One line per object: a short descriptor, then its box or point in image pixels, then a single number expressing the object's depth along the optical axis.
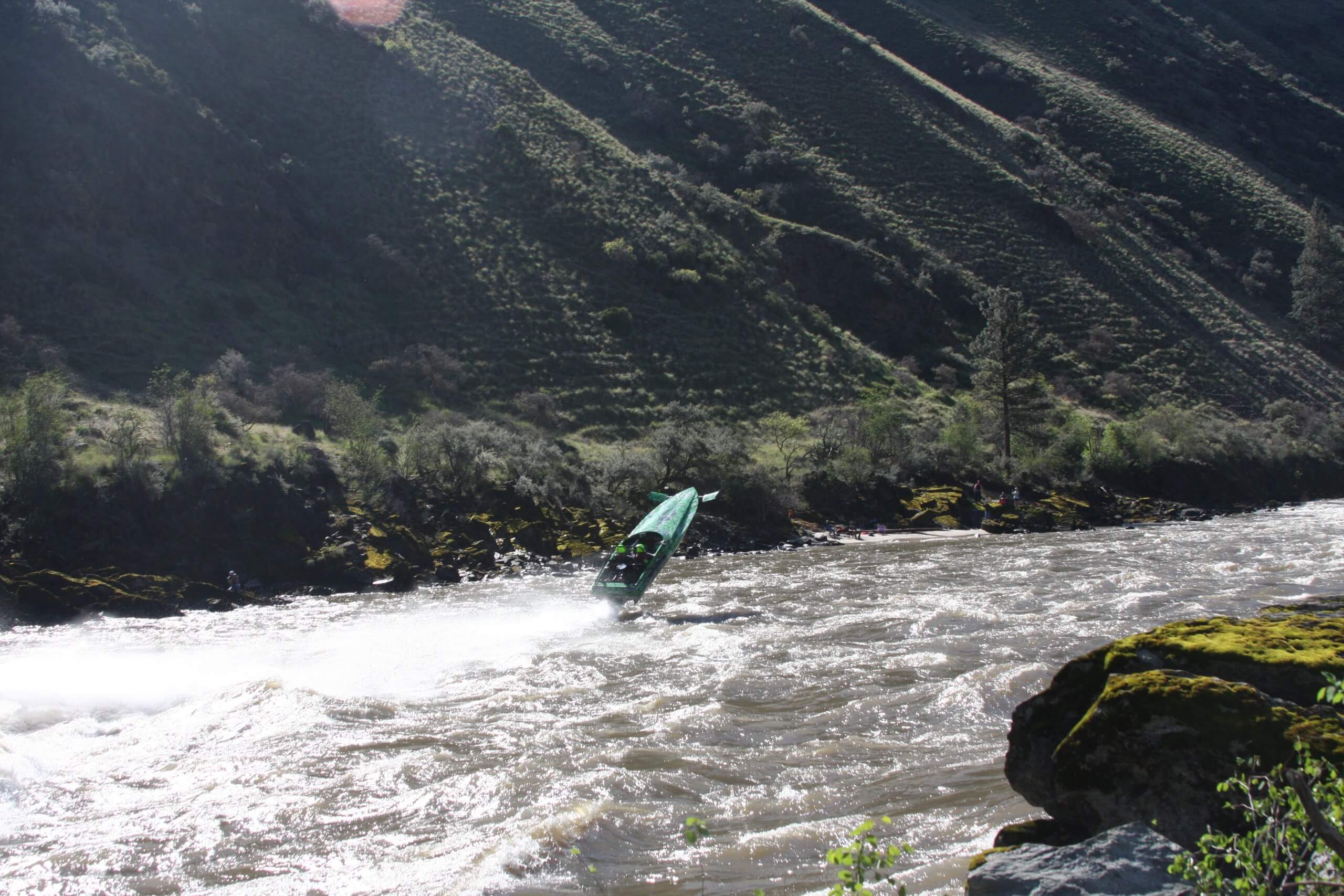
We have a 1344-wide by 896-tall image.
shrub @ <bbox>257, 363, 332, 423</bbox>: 37.00
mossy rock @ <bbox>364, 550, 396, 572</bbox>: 25.98
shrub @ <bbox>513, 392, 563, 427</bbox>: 42.31
